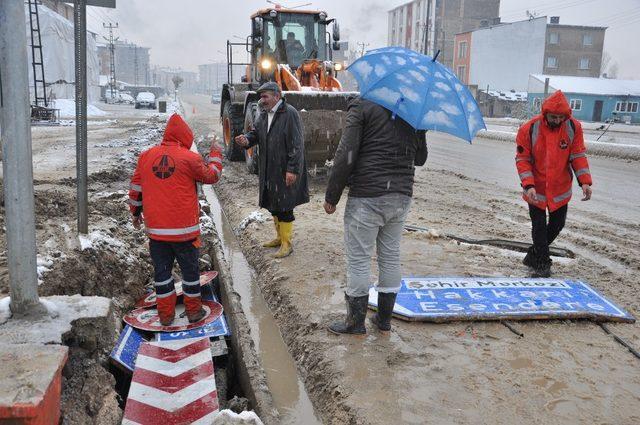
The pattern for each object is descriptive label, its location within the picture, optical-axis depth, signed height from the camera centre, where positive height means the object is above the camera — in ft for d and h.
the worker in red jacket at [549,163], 16.53 -1.27
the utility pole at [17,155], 9.50 -0.90
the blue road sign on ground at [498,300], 14.06 -4.96
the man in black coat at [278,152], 18.48 -1.33
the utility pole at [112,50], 183.87 +20.53
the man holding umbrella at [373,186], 11.88 -1.57
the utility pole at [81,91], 16.38 +0.49
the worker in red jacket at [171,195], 13.74 -2.19
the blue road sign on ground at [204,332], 14.98 -6.24
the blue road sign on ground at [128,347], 13.05 -6.11
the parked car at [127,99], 172.55 +3.15
